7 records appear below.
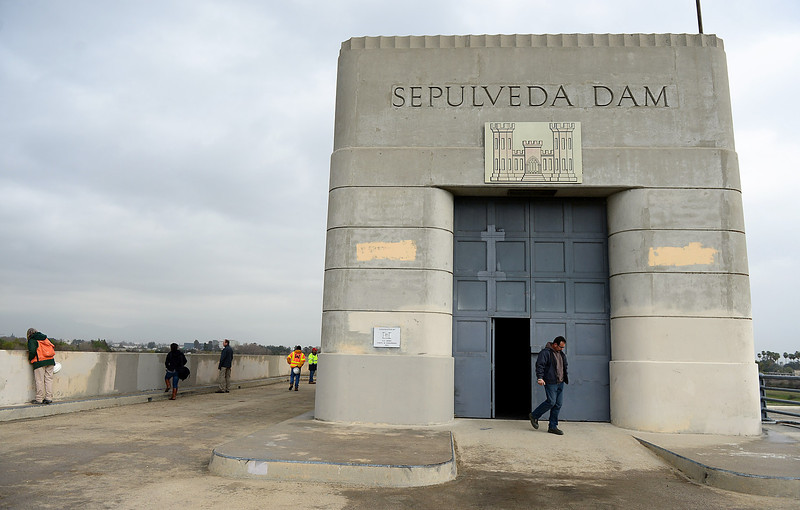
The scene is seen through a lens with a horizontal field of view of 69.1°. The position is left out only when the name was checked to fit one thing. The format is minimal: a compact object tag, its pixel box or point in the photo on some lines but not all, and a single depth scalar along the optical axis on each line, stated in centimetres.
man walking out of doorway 1053
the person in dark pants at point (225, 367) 2011
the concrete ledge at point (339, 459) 724
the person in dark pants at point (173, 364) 1744
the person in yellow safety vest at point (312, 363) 2697
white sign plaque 1136
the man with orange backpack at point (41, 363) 1320
